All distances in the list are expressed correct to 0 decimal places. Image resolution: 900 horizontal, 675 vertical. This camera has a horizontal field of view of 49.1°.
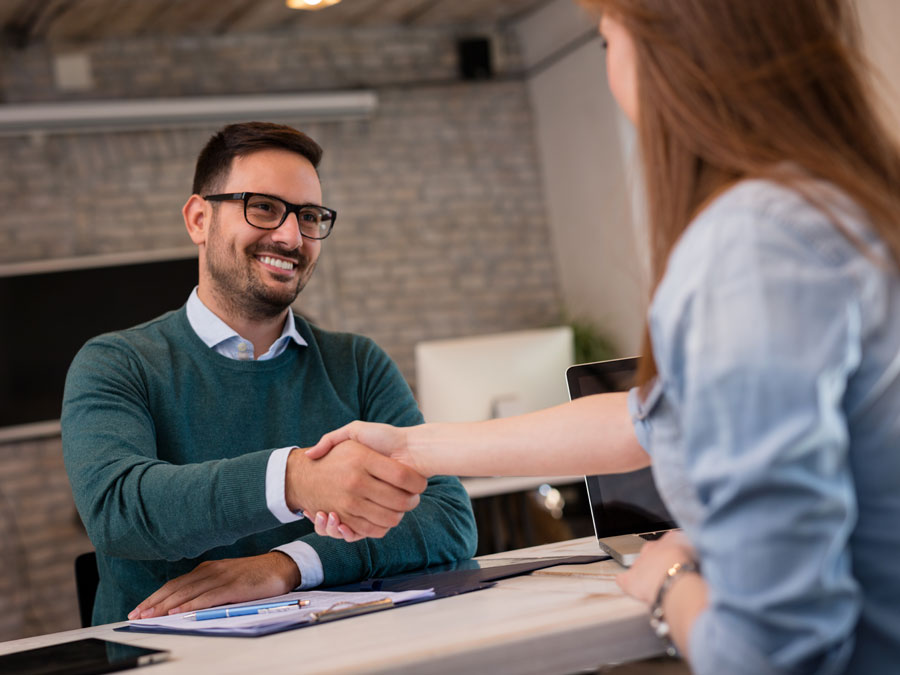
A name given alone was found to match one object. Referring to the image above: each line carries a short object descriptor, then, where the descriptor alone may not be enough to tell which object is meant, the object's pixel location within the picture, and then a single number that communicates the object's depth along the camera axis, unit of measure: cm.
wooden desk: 97
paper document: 121
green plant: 586
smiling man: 155
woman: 73
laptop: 164
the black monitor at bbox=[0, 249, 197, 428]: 521
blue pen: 138
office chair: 205
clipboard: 124
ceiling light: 453
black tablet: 112
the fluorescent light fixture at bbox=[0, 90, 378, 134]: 526
